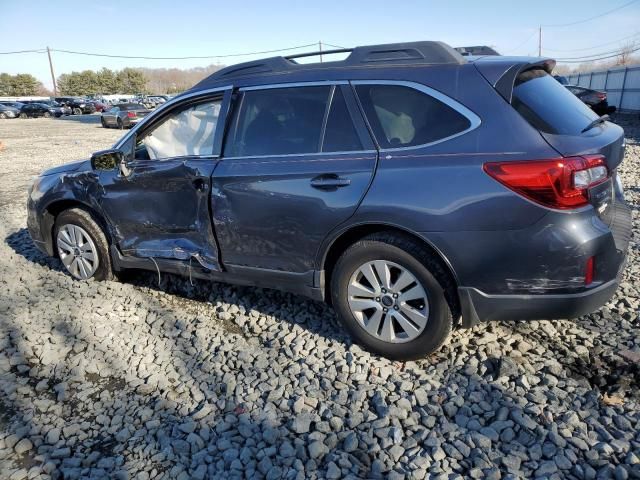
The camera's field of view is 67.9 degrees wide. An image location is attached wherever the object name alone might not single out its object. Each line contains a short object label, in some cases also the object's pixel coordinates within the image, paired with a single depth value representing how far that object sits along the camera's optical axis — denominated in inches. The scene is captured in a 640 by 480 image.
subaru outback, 101.5
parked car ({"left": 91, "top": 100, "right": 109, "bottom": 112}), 1840.6
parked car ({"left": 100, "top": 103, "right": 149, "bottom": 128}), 1029.7
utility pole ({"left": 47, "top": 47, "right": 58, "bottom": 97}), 2796.5
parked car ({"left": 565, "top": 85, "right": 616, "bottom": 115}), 762.2
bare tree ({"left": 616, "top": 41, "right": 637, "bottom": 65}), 2733.5
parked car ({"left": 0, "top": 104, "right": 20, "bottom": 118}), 1683.1
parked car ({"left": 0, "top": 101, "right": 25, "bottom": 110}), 1735.4
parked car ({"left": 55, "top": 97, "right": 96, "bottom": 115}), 1886.1
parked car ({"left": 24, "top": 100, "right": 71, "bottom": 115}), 1801.2
